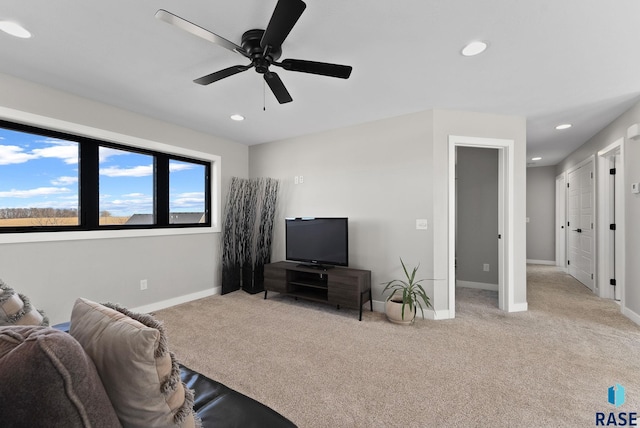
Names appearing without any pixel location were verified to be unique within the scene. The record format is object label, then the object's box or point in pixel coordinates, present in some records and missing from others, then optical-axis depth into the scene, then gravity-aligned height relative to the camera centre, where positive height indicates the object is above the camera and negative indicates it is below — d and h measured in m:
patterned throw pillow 1.13 -0.39
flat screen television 3.53 -0.35
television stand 3.25 -0.89
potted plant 3.02 -0.97
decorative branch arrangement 4.35 -0.31
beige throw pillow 0.71 -0.40
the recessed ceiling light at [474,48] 2.01 +1.22
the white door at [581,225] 4.52 -0.21
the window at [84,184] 2.66 +0.35
